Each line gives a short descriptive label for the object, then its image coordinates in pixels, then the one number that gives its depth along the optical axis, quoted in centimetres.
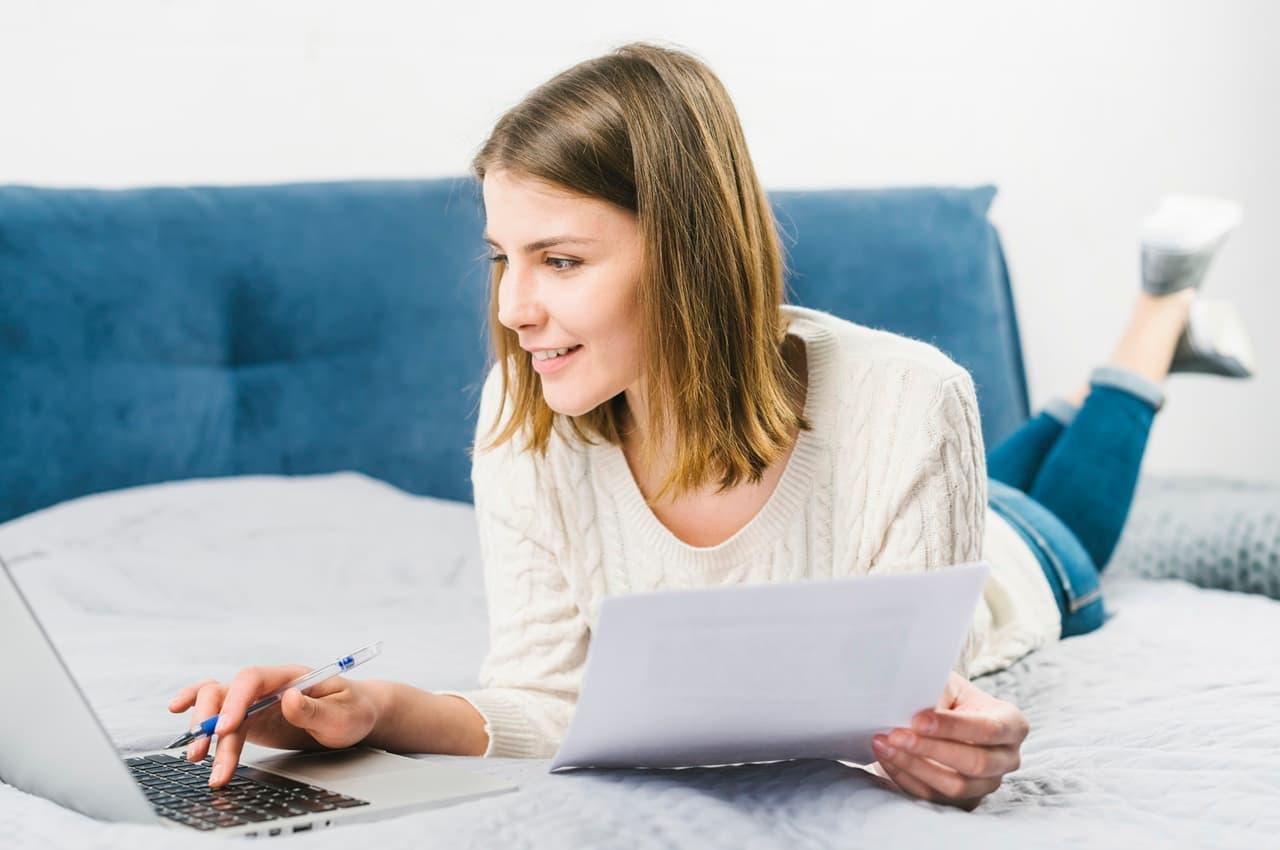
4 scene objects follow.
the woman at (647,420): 108
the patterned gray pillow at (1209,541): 184
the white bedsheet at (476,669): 81
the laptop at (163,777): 76
